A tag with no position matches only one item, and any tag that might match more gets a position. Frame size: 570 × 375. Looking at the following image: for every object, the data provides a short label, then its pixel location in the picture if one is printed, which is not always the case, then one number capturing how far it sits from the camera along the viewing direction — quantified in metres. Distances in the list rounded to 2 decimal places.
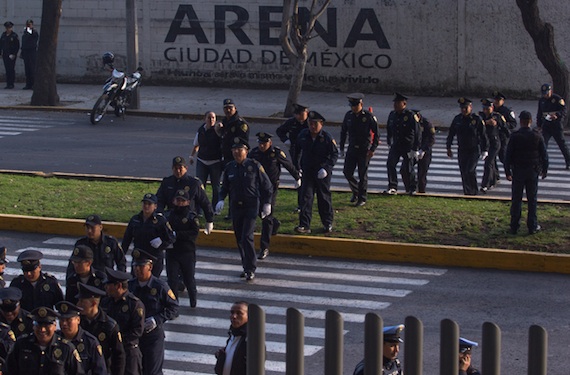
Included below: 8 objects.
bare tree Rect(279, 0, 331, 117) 27.64
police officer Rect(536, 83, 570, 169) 21.95
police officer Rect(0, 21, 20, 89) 32.88
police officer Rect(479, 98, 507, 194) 19.73
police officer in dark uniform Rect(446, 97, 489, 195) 19.16
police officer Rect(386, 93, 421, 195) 18.66
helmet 29.88
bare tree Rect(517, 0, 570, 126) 26.20
